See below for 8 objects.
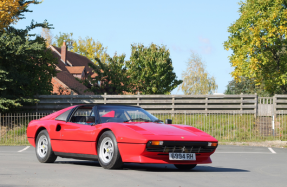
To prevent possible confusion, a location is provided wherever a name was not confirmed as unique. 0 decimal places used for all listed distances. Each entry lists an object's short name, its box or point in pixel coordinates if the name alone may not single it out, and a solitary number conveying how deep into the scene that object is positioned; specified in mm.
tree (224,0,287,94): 32656
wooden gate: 25391
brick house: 48406
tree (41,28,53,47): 81881
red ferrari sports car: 7508
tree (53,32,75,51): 83625
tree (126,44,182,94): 42969
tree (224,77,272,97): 55062
